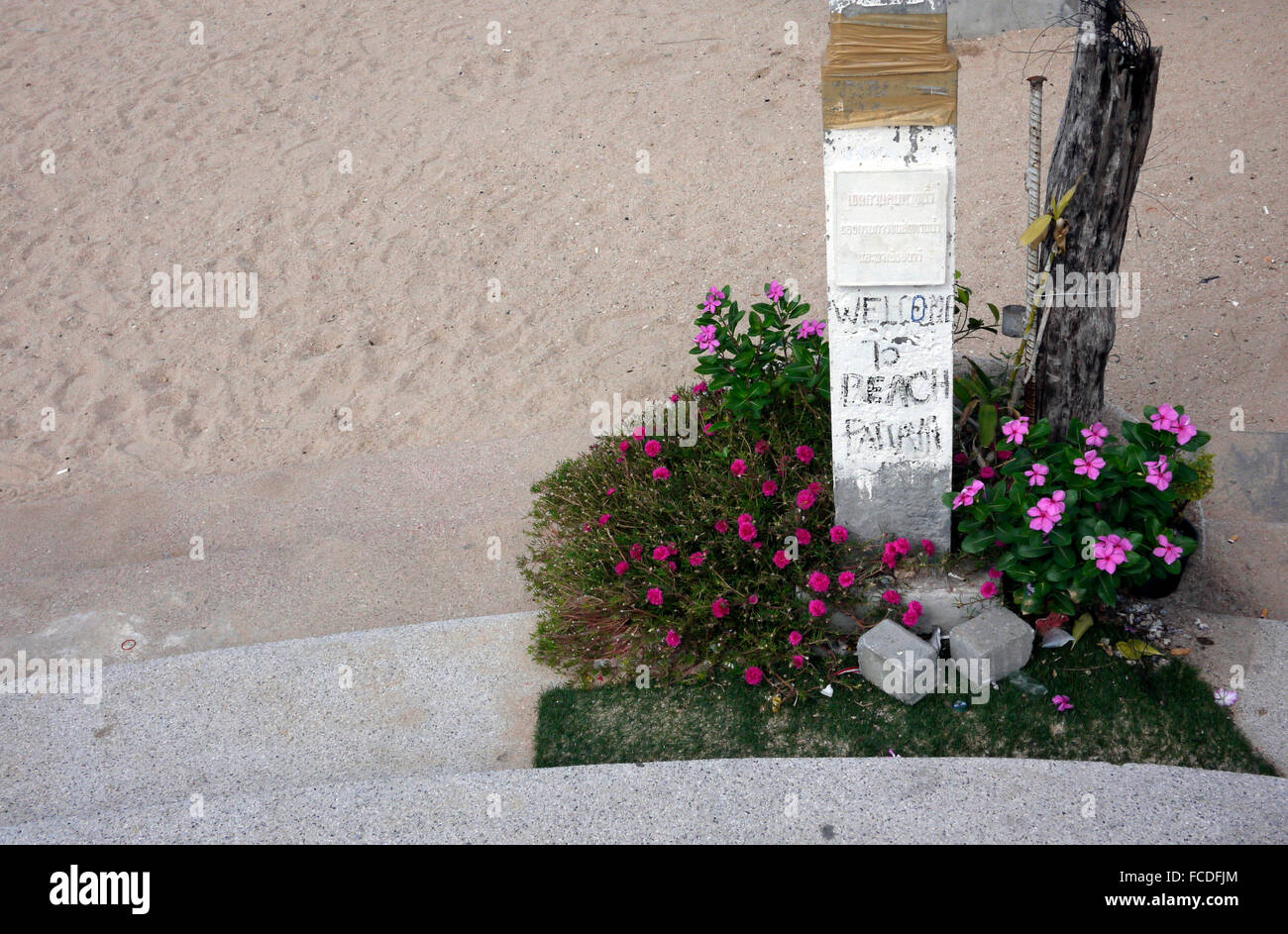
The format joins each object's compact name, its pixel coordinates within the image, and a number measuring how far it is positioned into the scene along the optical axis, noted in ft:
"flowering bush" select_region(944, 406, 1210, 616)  11.40
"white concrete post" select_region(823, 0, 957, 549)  11.14
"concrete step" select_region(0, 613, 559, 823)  11.81
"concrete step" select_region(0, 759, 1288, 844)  9.64
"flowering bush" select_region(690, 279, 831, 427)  14.20
